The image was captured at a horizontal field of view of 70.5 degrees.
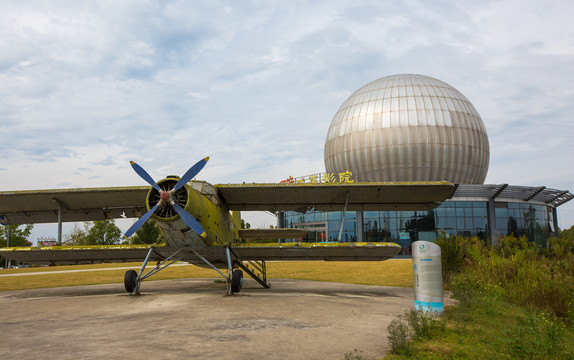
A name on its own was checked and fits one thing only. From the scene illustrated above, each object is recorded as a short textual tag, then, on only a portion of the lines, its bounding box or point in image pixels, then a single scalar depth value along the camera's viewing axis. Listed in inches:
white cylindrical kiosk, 420.8
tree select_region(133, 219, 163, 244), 2121.1
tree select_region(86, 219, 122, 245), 2728.8
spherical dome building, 1747.0
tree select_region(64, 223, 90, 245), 2755.4
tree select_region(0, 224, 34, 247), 3026.6
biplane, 569.6
